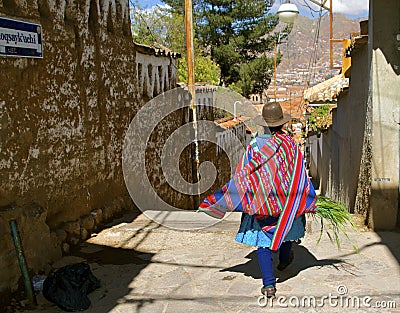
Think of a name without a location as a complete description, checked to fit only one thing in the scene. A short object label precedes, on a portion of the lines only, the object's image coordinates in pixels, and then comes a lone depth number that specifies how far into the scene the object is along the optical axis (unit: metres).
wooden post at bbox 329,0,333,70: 12.95
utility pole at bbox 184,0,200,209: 12.88
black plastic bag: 4.30
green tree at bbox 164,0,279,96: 31.03
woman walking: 4.35
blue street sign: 4.74
